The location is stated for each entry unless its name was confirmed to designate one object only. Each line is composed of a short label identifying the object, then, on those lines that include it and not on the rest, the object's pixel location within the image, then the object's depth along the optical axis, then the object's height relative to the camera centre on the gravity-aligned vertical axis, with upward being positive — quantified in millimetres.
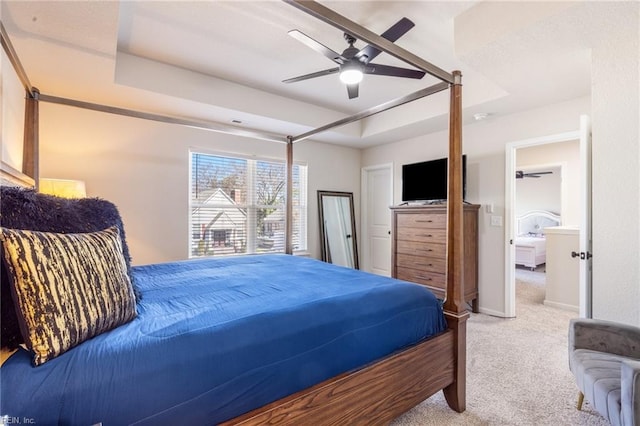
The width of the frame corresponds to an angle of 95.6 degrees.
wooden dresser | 3551 -427
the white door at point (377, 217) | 5070 -70
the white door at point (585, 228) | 2105 -103
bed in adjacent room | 6211 -542
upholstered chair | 1194 -795
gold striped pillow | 834 -246
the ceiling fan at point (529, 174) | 6882 +967
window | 3799 +108
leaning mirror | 4855 -268
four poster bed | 836 -493
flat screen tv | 3899 +468
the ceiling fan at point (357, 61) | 1927 +1140
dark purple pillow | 864 -24
